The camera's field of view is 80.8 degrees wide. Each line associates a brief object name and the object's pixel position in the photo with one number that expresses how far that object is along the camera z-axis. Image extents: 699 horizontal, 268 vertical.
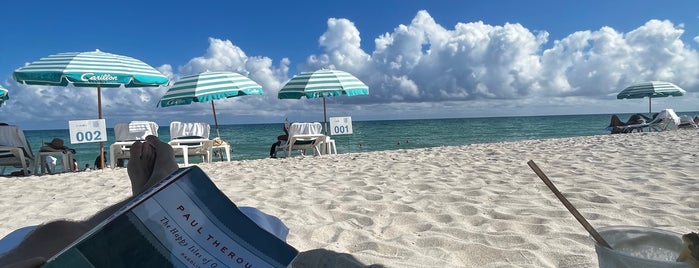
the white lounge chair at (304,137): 7.41
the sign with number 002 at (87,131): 5.40
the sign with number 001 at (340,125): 7.46
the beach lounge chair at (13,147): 5.78
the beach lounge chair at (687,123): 12.00
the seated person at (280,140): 8.15
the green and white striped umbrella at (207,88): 6.67
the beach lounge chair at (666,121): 11.65
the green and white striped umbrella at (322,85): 7.62
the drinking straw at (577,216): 0.78
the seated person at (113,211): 1.02
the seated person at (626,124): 12.04
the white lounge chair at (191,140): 6.34
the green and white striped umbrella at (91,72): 5.23
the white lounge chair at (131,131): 6.86
